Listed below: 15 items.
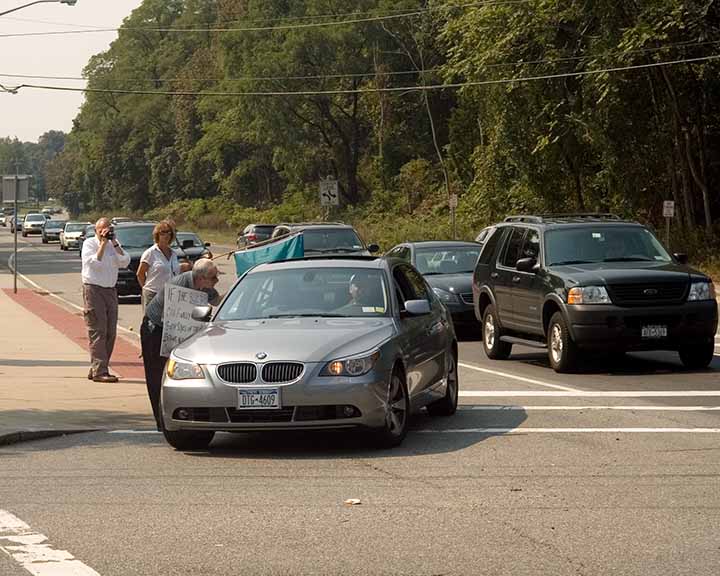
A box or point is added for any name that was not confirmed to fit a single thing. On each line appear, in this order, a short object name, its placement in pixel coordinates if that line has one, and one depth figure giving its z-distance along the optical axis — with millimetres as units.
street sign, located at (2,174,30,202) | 35406
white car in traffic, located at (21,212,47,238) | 116938
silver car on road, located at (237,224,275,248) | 51312
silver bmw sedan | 11195
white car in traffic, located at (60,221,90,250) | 81750
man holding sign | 12922
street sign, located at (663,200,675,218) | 37469
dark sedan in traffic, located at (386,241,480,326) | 23938
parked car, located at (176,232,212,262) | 36556
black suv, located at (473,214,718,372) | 17453
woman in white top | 16141
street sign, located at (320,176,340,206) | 60750
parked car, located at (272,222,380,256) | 30656
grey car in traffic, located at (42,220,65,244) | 97269
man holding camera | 17250
